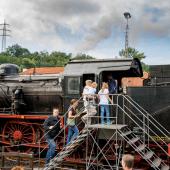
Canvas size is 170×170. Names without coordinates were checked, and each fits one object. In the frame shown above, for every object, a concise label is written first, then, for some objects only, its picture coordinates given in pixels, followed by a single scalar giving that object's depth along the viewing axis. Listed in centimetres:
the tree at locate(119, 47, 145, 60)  6526
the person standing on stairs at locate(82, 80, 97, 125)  1175
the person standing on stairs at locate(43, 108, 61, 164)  1219
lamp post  3209
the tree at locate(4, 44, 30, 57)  11530
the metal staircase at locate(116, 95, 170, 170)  1119
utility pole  6072
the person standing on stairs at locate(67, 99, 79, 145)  1224
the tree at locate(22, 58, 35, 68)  7284
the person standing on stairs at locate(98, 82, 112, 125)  1200
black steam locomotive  1294
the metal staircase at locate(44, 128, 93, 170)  1128
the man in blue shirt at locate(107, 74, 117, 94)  1311
